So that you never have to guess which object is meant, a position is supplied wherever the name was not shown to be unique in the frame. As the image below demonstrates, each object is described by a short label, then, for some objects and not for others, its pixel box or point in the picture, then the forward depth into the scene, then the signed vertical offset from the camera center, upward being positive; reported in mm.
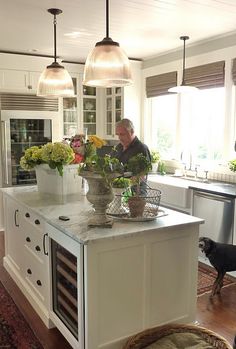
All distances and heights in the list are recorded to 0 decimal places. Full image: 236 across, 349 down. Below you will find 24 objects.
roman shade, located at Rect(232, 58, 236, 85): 3918 +739
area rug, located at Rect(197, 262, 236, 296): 3230 -1375
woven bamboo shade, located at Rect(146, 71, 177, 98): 4789 +761
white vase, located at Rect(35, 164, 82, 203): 3018 -401
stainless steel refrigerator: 4727 +105
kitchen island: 2010 -848
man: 3458 -57
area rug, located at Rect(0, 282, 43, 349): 2375 -1391
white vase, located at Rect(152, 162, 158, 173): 5012 -420
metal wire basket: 2248 -447
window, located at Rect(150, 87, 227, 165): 4359 +178
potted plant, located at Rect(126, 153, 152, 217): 2209 -251
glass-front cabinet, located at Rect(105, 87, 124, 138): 5426 +449
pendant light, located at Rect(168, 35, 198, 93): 3766 +520
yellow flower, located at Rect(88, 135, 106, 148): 2641 -31
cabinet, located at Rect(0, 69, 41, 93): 4695 +753
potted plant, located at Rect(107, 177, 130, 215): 2361 -397
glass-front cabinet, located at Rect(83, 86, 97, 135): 5625 +446
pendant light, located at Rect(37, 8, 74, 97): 3002 +471
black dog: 3031 -1015
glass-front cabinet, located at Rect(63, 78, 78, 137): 5414 +323
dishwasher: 3484 -782
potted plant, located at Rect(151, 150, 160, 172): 4984 -304
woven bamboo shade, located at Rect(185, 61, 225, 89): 4082 +752
